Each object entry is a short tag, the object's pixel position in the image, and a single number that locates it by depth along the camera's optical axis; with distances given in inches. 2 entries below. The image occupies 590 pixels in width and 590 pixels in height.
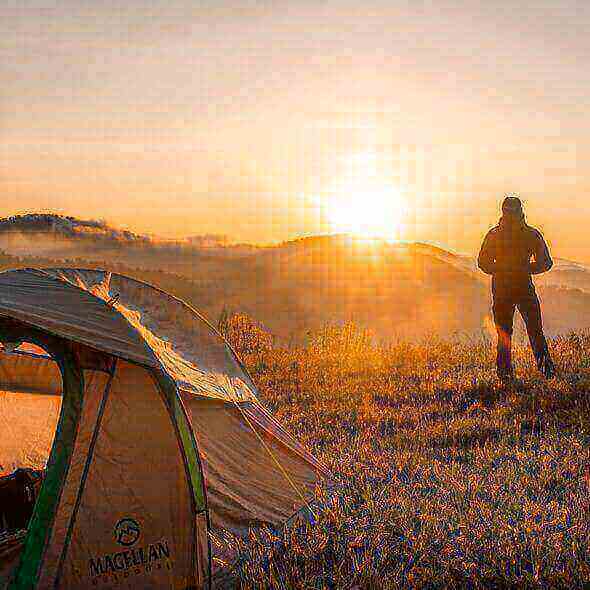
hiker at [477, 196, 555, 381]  354.6
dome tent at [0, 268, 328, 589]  162.4
